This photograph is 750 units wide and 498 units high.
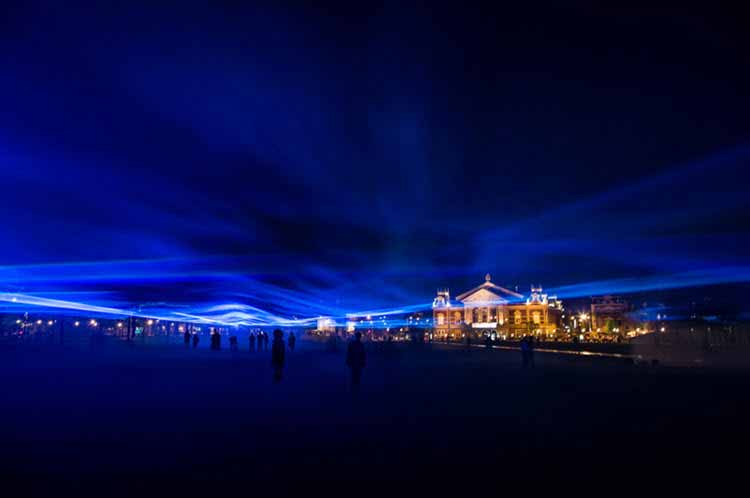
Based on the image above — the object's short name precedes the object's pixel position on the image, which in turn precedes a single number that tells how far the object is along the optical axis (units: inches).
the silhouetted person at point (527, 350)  913.5
